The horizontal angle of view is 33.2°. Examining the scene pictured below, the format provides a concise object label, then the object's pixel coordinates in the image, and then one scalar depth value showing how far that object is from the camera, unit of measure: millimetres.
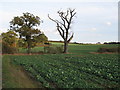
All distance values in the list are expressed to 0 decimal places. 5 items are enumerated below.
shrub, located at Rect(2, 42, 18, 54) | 45919
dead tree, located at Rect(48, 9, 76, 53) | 48497
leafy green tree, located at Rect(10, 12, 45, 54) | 49500
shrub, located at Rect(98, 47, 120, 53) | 47778
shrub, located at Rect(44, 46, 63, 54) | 47938
